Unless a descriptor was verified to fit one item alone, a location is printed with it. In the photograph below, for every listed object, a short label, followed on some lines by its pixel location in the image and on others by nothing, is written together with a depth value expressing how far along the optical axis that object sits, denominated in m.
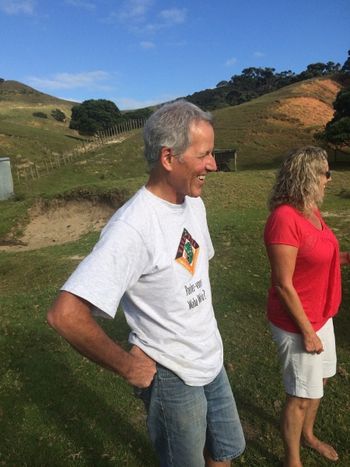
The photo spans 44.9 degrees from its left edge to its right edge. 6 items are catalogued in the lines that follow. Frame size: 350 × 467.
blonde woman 2.79
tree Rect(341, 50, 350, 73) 64.56
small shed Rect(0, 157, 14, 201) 20.22
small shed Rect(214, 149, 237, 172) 26.50
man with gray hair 1.86
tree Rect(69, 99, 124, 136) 64.94
